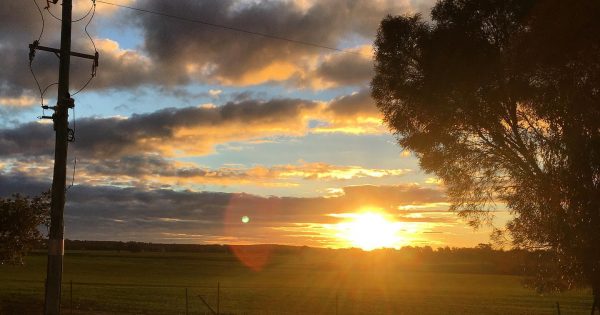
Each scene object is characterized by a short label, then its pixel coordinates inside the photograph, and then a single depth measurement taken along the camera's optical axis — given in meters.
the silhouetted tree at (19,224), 27.23
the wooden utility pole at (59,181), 12.12
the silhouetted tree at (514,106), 15.87
